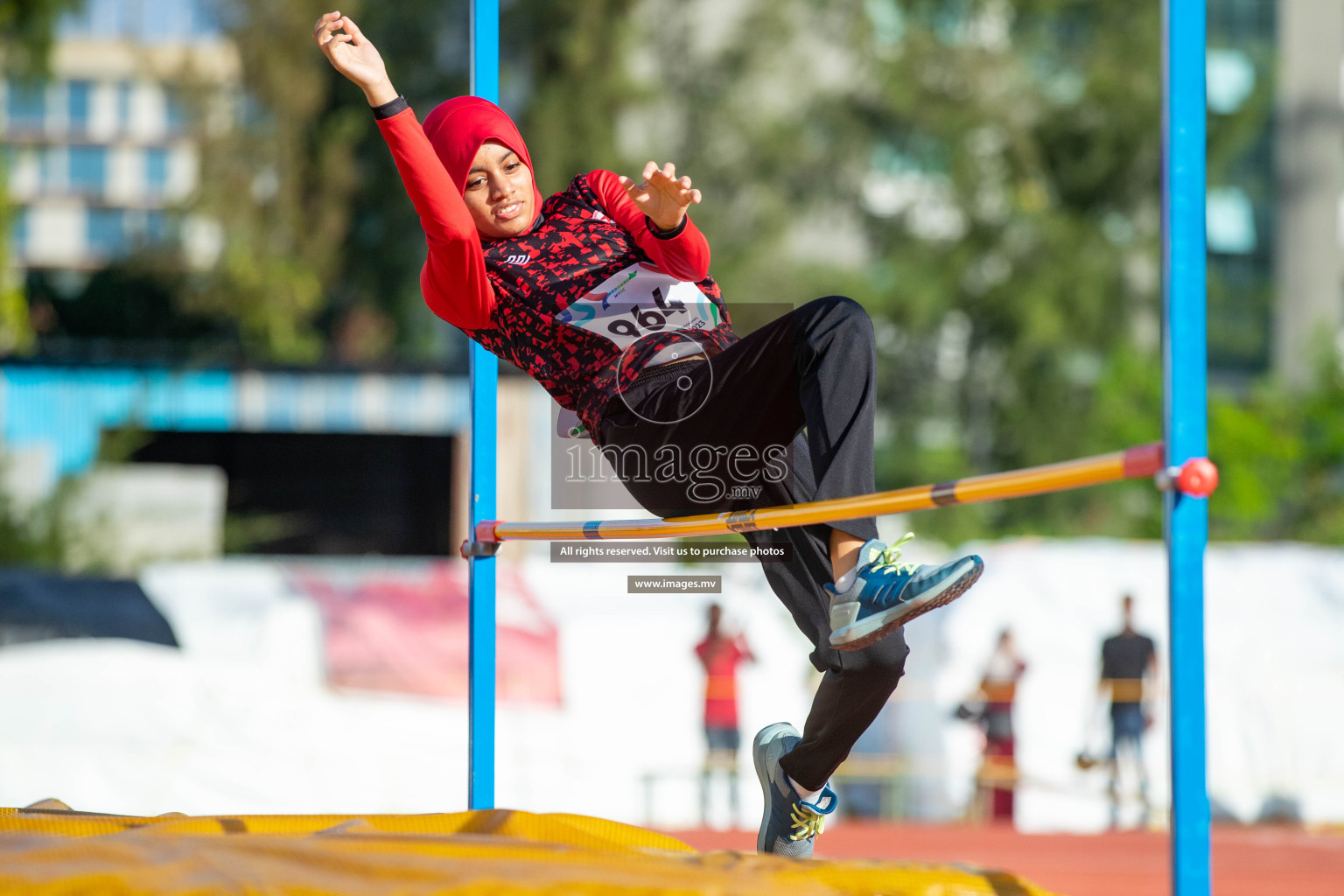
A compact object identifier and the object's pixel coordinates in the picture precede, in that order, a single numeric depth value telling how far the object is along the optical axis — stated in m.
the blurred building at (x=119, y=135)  32.00
